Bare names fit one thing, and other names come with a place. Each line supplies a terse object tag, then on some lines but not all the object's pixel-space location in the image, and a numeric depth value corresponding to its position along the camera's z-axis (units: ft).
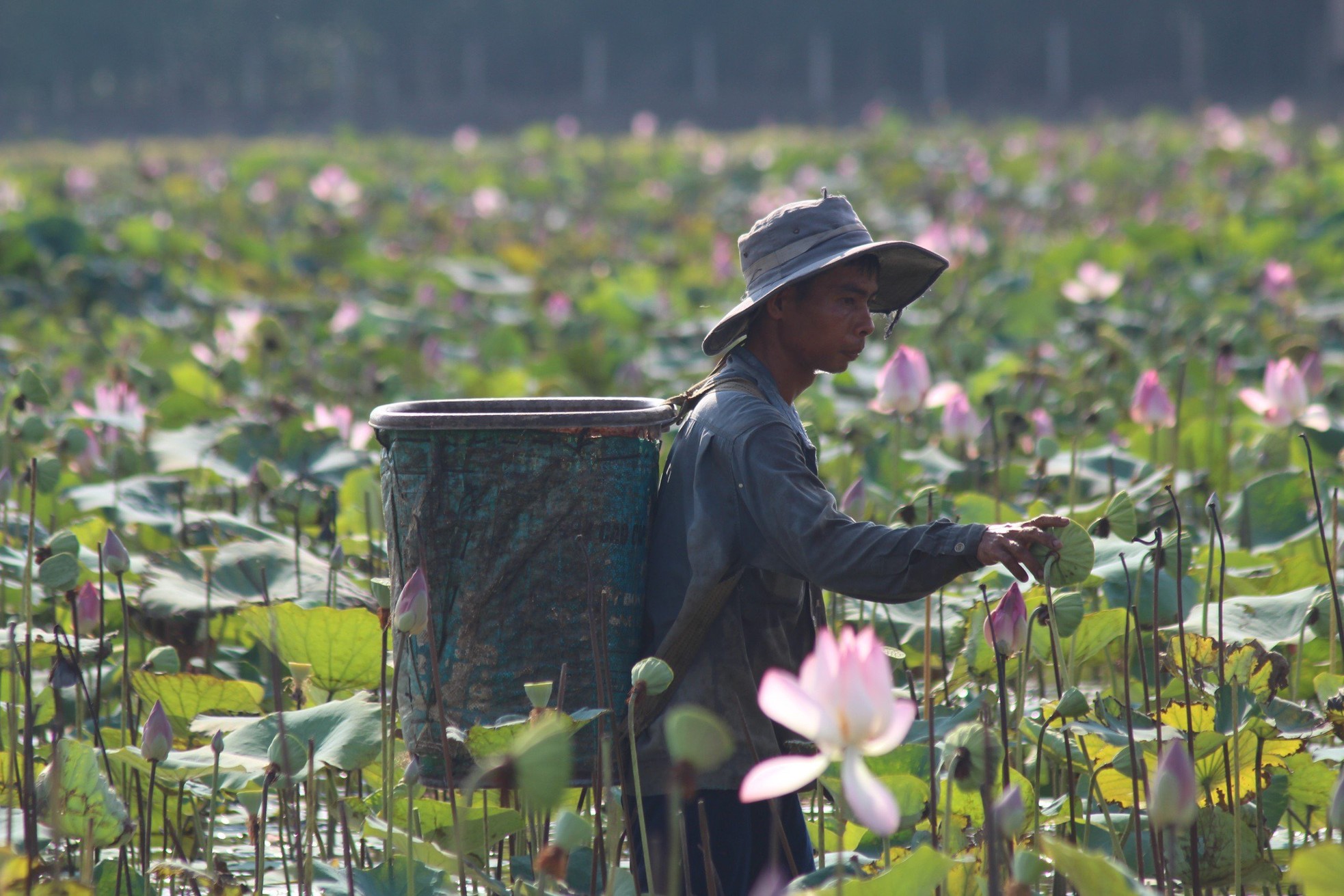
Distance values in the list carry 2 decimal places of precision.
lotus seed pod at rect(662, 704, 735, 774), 38.91
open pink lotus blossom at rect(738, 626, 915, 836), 38.33
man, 41.08
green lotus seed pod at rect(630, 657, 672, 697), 40.16
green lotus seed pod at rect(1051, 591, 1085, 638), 41.86
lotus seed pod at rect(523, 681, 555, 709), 40.18
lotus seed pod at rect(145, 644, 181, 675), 42.49
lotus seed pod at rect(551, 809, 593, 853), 39.03
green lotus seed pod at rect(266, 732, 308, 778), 40.78
